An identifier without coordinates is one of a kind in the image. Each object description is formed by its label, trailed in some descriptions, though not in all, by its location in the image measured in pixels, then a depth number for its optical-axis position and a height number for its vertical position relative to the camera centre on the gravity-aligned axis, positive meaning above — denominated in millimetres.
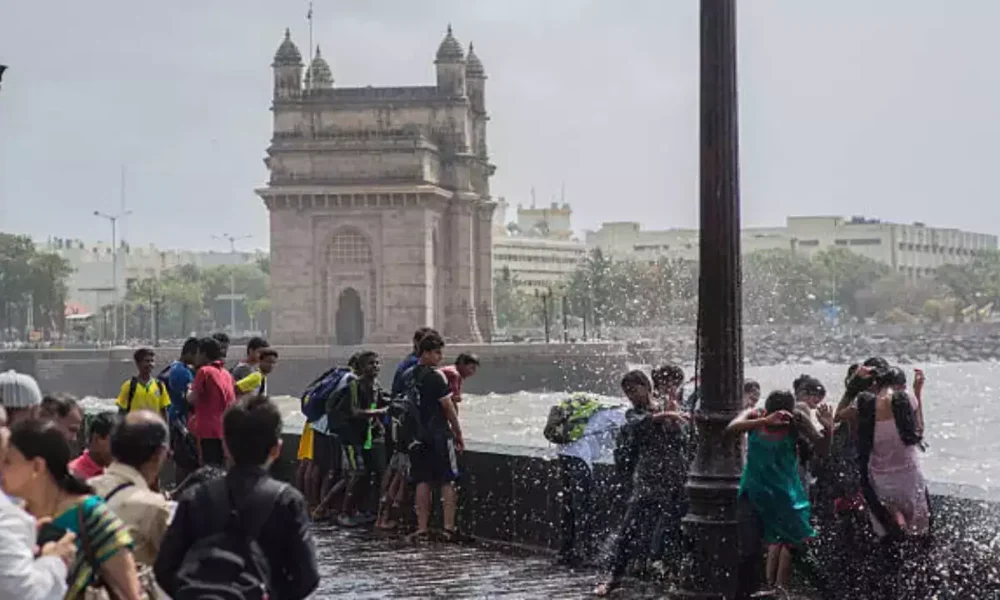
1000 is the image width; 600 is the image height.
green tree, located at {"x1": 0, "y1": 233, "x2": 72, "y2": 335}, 120312 +4421
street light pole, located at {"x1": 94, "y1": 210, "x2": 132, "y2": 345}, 133875 +2542
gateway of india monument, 90188 +6552
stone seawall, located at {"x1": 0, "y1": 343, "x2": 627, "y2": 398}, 86188 -1185
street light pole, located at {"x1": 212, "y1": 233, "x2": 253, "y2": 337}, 149925 +3459
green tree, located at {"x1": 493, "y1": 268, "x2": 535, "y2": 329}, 153250 +3091
